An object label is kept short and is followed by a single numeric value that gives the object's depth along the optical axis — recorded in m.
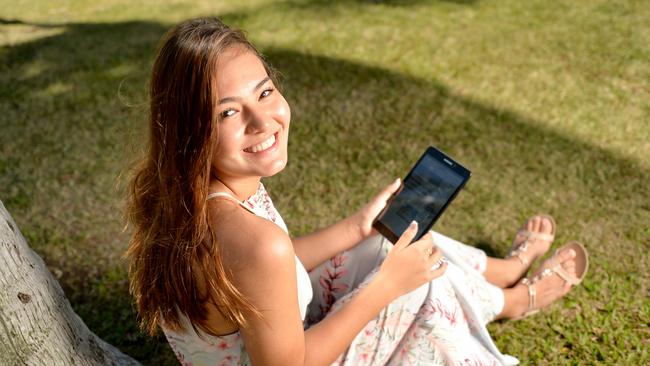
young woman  1.56
